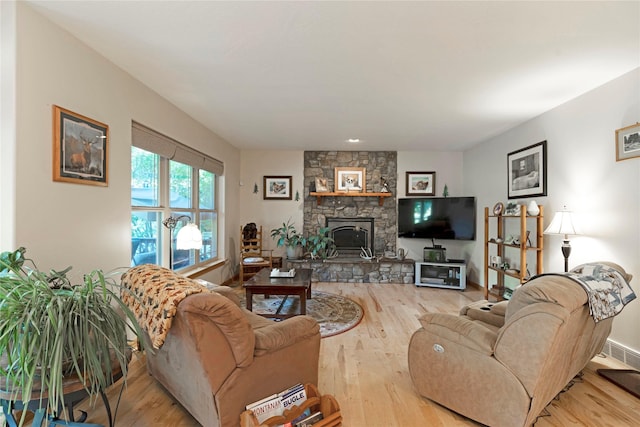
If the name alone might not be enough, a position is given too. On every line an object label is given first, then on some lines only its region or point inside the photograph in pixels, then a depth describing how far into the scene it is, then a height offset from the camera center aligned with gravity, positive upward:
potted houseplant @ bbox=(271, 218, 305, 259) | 5.60 -0.49
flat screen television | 5.30 -0.10
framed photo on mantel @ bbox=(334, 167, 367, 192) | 5.88 +0.65
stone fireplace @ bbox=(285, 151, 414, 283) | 5.95 +0.12
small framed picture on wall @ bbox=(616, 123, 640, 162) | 2.52 +0.59
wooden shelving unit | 3.63 -0.43
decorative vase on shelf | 3.58 +0.04
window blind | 2.85 +0.70
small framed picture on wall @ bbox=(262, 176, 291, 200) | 6.00 +0.49
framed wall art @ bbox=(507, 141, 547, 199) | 3.66 +0.52
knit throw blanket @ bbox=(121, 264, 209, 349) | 1.50 -0.43
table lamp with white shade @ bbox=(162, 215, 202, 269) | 2.93 -0.24
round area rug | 3.42 -1.23
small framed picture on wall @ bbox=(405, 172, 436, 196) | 5.95 +0.58
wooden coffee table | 3.37 -0.82
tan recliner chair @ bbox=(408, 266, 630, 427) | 1.59 -0.81
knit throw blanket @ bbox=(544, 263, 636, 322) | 1.74 -0.46
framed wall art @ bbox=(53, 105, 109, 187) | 1.99 +0.44
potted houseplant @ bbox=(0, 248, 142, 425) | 1.13 -0.47
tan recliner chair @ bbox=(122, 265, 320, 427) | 1.50 -0.77
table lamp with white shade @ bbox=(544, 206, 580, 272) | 2.96 -0.15
